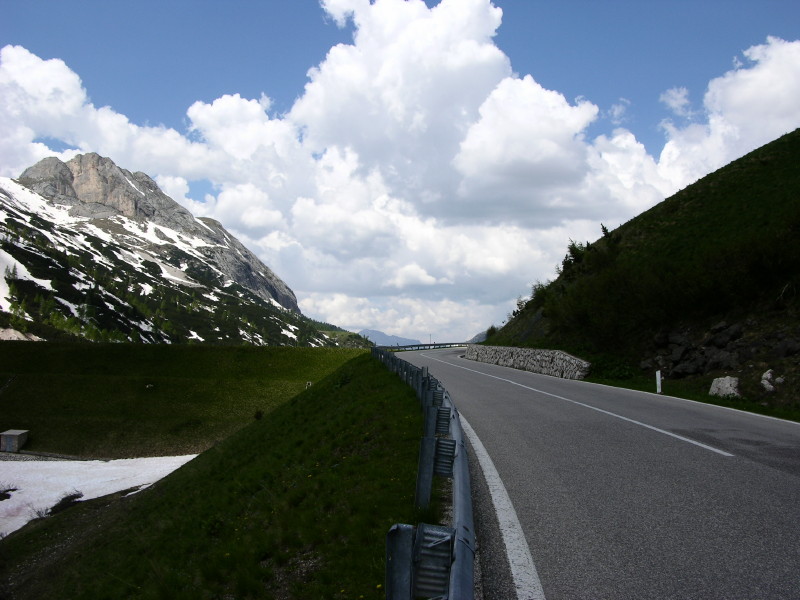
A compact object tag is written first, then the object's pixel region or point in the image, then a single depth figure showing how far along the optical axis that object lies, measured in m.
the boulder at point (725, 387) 15.90
